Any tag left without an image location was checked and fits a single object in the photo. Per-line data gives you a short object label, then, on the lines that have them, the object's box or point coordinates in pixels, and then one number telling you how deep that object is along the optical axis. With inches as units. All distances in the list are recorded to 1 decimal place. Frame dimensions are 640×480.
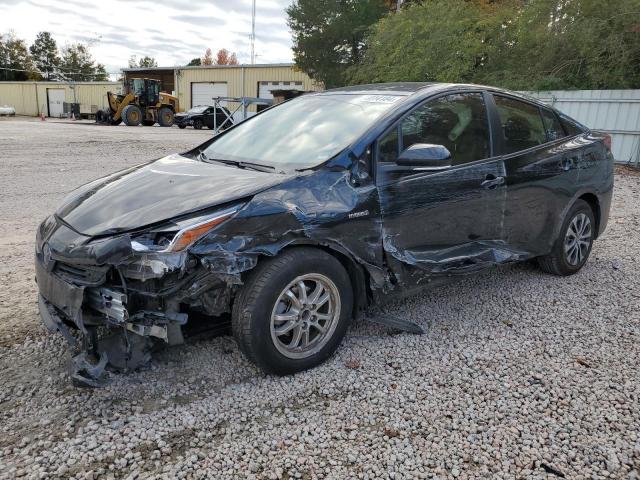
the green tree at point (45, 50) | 3048.7
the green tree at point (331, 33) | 1158.3
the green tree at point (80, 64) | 2886.3
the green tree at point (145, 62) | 3388.3
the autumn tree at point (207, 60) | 3411.9
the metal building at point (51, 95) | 1810.5
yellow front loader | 1157.1
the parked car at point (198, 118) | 1190.3
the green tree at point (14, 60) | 2620.6
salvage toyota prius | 103.9
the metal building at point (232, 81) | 1528.7
